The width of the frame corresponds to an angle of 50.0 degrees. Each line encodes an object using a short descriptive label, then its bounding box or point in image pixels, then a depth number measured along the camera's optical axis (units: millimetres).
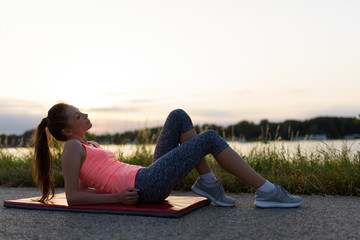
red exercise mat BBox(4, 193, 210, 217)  2814
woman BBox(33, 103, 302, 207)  2855
